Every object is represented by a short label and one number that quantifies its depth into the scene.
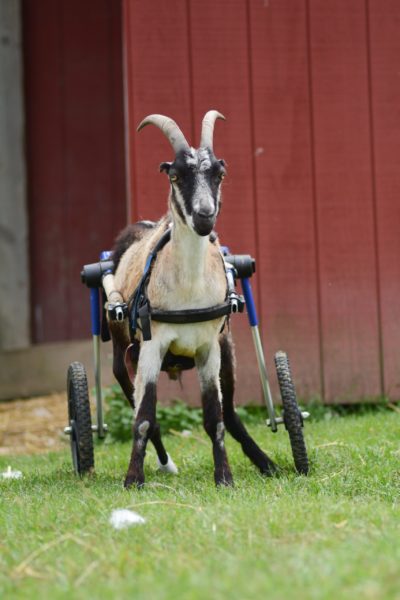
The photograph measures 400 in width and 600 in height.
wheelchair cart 9.64
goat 8.96
